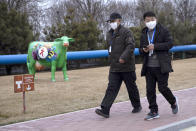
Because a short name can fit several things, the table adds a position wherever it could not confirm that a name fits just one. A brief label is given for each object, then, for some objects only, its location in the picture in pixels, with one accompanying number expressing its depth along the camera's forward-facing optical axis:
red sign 5.96
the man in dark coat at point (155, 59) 4.99
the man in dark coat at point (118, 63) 5.31
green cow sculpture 11.55
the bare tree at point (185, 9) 43.94
